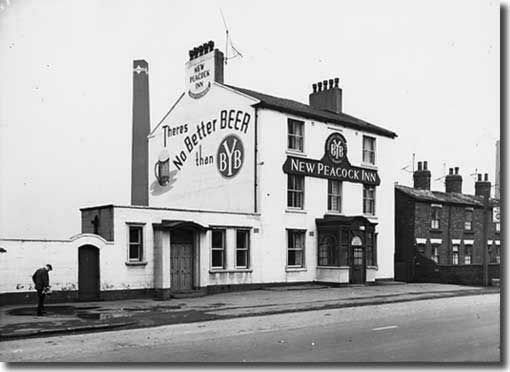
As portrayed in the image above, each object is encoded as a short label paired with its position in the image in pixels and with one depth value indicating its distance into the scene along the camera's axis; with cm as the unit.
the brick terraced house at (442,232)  3178
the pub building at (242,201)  2142
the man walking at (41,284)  1624
